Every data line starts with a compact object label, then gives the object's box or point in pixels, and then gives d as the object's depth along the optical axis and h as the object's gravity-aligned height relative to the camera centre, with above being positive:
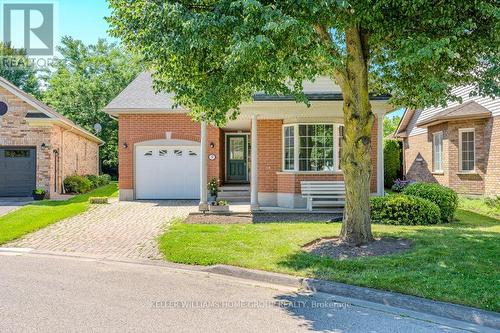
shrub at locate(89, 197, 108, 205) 16.19 -1.21
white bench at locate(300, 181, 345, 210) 12.89 -0.72
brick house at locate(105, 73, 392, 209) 13.12 +0.93
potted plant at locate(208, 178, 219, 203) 15.52 -0.71
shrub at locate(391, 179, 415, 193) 19.52 -0.72
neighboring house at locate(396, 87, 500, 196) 15.48 +1.02
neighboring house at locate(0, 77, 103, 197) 18.45 +1.24
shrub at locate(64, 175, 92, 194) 21.08 -0.71
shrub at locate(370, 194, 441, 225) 10.89 -1.11
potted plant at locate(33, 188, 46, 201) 17.78 -1.03
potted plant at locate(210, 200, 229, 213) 12.81 -1.18
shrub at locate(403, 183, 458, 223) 11.47 -0.79
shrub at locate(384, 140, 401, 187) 23.72 +0.53
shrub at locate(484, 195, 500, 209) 13.31 -1.07
